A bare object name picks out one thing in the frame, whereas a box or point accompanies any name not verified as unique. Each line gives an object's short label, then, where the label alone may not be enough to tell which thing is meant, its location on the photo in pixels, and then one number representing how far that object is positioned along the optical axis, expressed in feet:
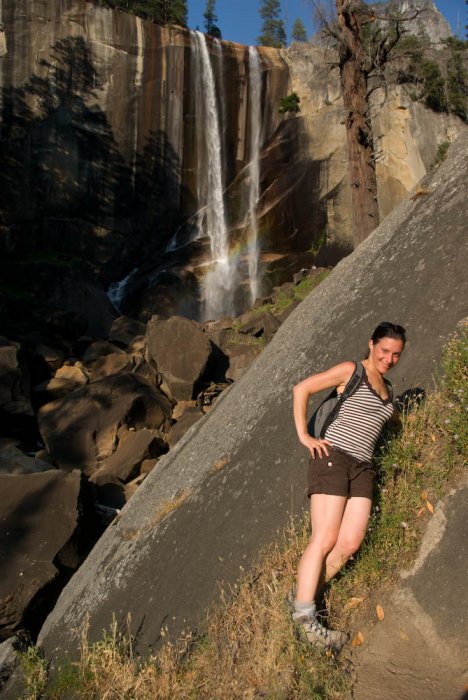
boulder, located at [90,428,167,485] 31.81
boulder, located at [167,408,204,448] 34.96
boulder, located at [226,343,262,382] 44.96
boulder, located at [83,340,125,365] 50.44
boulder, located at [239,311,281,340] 50.10
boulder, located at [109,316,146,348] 55.62
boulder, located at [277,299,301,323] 50.27
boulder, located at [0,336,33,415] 39.55
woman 11.27
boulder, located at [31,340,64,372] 47.96
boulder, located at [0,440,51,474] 28.25
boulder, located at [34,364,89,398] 44.19
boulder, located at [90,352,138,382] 45.93
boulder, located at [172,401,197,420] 39.99
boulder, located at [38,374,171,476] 35.35
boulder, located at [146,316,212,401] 42.04
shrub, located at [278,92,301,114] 94.02
